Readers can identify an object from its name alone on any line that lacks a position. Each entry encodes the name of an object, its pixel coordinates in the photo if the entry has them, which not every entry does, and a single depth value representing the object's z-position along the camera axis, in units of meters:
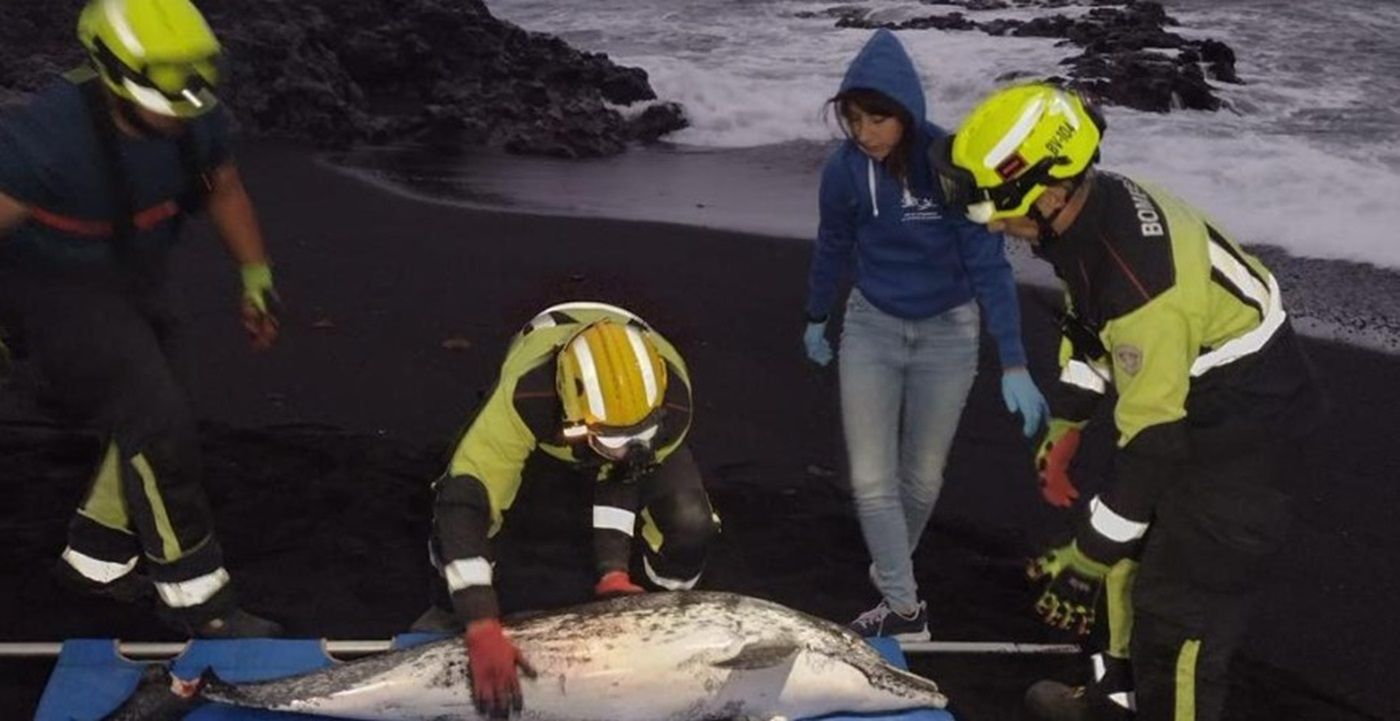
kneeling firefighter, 4.03
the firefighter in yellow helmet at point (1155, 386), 3.53
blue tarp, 4.29
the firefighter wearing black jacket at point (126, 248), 4.29
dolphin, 4.04
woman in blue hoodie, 4.68
